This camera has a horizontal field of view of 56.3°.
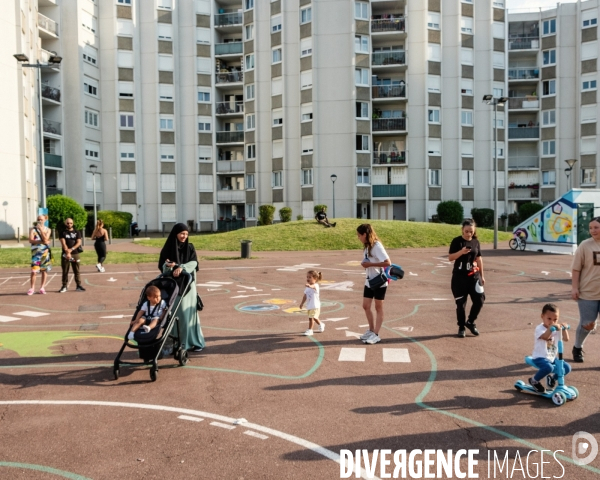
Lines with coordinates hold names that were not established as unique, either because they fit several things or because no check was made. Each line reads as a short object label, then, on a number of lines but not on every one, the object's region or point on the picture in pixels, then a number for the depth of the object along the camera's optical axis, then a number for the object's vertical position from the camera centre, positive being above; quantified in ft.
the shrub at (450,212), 169.27 +0.71
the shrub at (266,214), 153.79 +0.63
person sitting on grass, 116.37 -0.91
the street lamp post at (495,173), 94.37 +6.74
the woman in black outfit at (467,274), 30.40 -3.27
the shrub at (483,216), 173.47 -0.63
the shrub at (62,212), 117.08 +1.36
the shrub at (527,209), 178.62 +1.41
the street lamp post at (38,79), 83.54 +22.25
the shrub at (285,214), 157.28 +0.57
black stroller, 23.63 -4.95
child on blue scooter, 20.83 -5.07
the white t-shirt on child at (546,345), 20.86 -4.94
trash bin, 87.10 -5.10
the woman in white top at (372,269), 28.89 -2.82
